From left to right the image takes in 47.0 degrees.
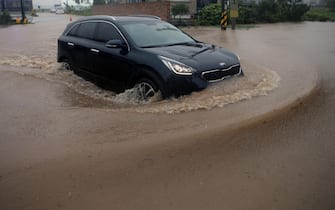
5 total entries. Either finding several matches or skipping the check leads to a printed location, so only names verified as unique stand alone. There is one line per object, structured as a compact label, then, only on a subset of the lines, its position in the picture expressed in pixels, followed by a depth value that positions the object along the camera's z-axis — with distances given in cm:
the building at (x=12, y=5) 3478
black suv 600
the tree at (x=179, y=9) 2723
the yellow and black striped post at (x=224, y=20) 2240
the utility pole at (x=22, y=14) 3428
